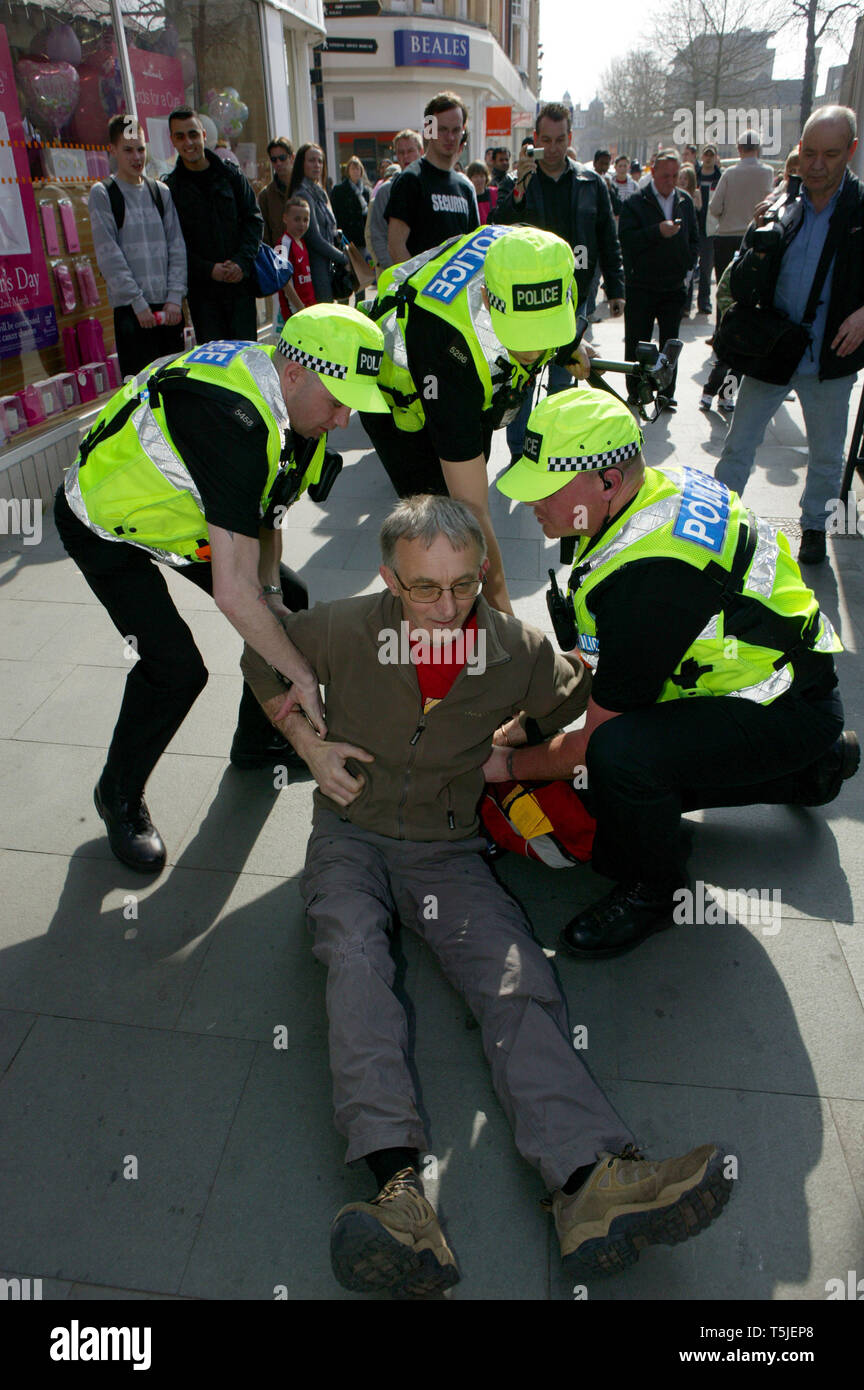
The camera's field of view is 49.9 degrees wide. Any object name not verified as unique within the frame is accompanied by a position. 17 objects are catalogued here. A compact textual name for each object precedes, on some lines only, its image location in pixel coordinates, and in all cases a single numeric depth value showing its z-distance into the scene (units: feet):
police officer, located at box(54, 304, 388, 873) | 7.18
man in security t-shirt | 16.65
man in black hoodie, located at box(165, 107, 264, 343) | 18.58
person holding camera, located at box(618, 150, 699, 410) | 21.80
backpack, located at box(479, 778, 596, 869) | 8.53
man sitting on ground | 5.50
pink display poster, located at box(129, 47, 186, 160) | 21.86
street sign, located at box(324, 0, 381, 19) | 71.88
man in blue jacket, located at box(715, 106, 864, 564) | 13.00
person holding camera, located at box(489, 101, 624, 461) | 18.39
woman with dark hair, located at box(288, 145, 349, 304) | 23.79
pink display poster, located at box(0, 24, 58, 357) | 16.72
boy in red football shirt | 23.39
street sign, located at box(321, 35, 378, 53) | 71.56
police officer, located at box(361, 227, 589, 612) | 8.29
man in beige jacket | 26.76
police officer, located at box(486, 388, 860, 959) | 7.04
